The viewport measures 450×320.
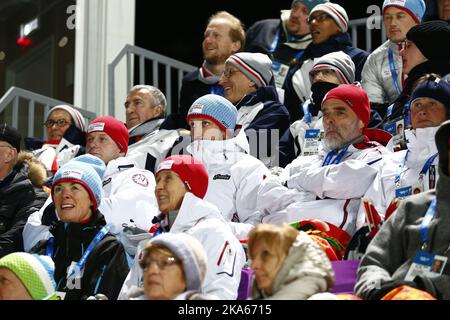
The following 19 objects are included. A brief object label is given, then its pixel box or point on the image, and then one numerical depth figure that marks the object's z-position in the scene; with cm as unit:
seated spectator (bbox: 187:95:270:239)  1709
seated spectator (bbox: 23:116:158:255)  1706
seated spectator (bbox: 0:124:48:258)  1800
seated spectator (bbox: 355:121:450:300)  1195
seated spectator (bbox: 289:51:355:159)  1958
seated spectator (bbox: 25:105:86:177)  2166
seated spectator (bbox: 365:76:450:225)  1513
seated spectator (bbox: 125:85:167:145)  2172
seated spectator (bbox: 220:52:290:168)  1958
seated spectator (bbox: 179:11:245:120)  2245
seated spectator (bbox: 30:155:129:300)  1491
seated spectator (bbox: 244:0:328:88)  2345
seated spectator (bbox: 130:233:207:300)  1205
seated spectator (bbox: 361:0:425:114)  2062
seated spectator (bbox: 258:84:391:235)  1588
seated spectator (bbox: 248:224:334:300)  1157
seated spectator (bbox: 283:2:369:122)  2178
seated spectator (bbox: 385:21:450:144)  1817
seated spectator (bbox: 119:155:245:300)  1359
